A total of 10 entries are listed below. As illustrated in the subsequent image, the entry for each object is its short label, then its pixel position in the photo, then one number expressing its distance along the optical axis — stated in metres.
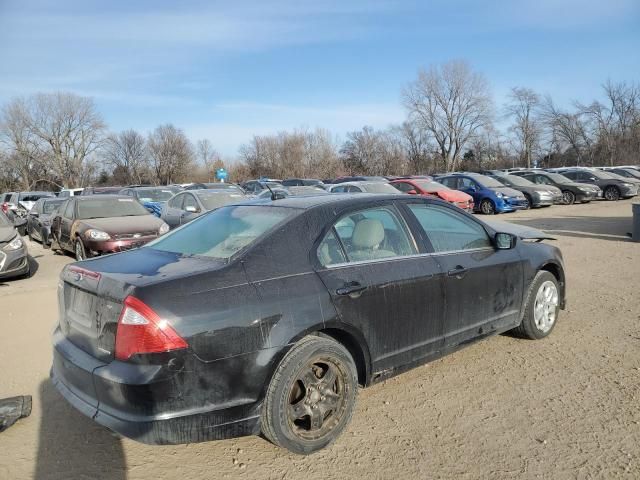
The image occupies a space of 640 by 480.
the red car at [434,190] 17.33
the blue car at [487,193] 19.06
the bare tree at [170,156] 70.50
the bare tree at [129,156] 72.12
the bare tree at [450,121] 66.44
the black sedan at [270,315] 2.56
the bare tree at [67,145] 65.88
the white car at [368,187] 16.31
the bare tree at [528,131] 65.69
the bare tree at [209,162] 70.05
